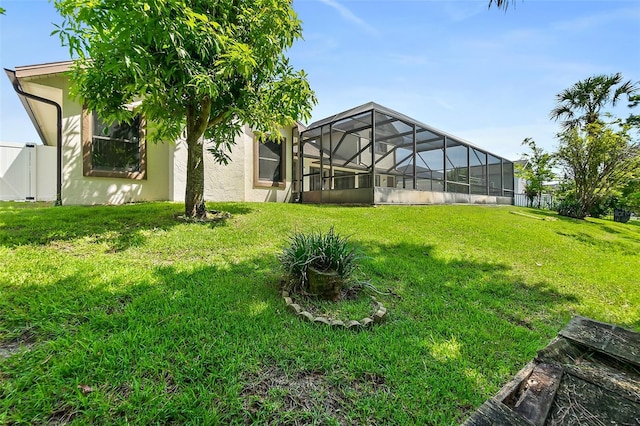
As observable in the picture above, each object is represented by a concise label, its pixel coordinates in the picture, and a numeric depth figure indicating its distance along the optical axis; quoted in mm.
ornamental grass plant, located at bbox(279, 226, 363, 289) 2994
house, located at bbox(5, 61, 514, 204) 7262
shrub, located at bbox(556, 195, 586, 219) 11359
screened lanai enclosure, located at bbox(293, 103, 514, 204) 10031
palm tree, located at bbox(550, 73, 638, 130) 14898
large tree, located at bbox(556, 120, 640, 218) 10164
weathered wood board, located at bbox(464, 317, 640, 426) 1173
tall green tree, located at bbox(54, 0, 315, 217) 3666
